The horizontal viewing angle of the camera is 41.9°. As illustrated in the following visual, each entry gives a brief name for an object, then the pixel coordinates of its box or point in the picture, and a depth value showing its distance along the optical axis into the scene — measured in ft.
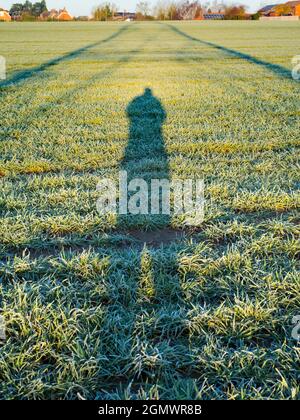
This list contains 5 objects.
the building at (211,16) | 330.63
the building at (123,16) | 365.92
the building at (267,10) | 358.35
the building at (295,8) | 352.49
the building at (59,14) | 366.22
